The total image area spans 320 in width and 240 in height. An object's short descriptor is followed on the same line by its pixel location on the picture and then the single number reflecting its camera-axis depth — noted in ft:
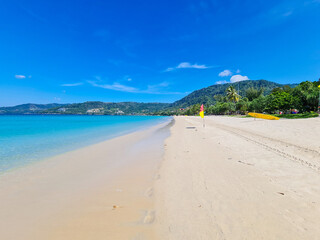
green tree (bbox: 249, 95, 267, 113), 174.03
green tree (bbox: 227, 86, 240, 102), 226.99
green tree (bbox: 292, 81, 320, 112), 95.50
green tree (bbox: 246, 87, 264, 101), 266.36
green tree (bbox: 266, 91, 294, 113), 120.98
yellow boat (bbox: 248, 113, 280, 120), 89.47
